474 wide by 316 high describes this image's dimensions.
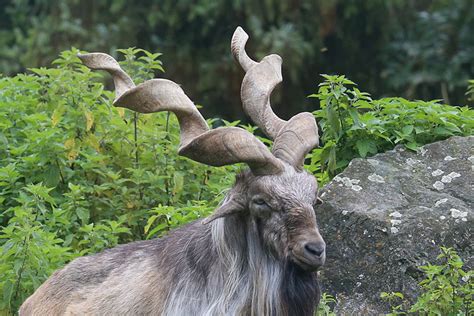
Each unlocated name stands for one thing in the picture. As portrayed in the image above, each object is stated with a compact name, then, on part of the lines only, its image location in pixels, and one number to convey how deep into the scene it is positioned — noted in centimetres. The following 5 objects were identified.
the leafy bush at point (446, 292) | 1688
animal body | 1552
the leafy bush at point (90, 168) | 1960
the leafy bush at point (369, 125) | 1986
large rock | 1837
